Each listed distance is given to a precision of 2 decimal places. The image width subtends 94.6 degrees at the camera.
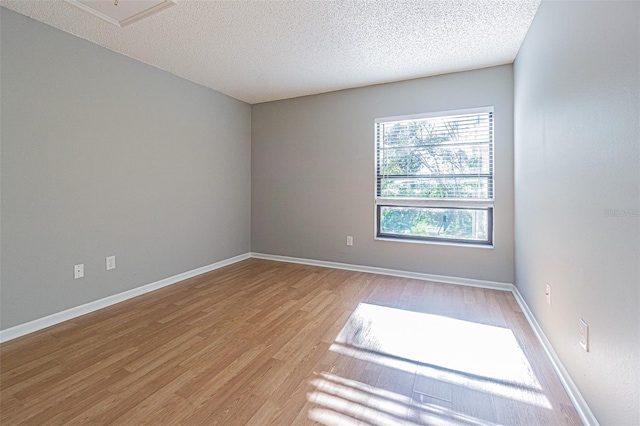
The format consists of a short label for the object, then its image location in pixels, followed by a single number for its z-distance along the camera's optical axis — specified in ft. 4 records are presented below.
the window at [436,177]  11.39
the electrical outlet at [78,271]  8.79
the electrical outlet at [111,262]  9.64
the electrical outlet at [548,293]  6.63
